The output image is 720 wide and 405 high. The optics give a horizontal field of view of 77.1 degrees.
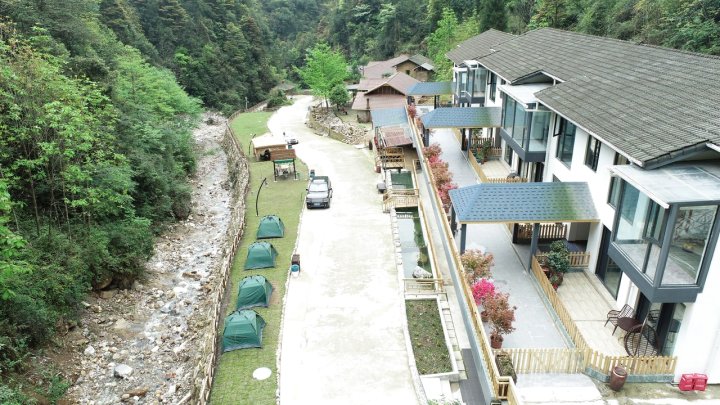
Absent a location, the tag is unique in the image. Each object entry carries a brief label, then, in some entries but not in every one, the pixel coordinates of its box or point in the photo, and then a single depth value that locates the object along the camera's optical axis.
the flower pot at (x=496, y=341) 14.26
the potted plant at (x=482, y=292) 15.11
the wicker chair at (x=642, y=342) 13.53
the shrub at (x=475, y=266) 17.08
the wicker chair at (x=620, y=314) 14.58
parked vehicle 29.45
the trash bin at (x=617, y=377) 12.42
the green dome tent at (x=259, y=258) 22.53
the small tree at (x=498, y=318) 14.14
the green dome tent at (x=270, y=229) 25.95
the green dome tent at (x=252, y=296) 19.09
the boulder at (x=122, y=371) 16.95
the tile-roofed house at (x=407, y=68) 66.81
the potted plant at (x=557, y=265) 17.23
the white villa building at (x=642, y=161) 12.02
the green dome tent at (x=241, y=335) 16.61
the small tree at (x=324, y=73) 63.66
